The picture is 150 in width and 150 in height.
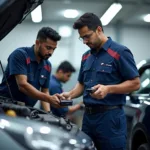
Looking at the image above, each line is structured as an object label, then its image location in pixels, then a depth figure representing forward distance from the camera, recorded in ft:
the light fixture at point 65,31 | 33.94
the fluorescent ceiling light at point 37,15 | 29.09
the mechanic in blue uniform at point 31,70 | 10.08
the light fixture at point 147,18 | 32.45
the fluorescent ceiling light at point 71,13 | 30.58
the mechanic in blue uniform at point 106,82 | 8.93
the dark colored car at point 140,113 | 11.37
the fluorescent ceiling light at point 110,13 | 28.22
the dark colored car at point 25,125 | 5.47
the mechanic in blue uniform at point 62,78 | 13.56
